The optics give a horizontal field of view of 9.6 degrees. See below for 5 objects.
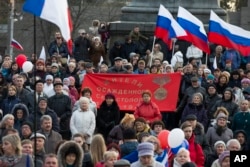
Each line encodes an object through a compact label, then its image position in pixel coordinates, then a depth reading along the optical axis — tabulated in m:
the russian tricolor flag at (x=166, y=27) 30.66
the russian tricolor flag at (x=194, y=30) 30.35
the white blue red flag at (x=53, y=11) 19.27
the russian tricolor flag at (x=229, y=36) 29.47
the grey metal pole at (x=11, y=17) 50.94
